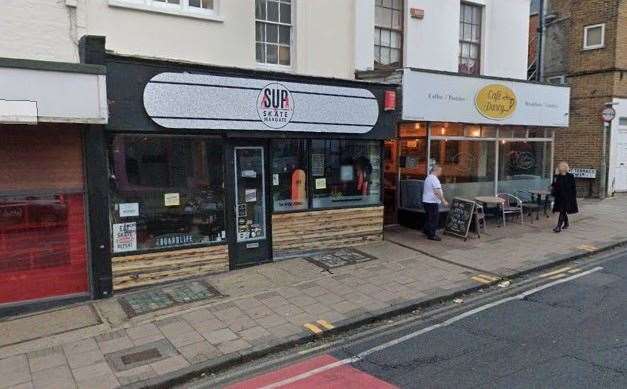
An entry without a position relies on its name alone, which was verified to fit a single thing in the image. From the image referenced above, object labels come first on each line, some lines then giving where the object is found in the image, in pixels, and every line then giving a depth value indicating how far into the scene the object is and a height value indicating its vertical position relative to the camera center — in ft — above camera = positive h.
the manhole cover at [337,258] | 28.85 -7.07
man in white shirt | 34.04 -3.98
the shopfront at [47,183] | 20.20 -1.79
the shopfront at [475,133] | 36.24 +1.03
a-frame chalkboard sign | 34.91 -5.36
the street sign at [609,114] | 52.05 +3.33
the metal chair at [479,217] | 35.53 -5.43
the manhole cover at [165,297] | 22.22 -7.45
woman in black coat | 37.01 -3.86
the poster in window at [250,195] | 28.58 -3.00
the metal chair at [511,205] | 40.16 -5.24
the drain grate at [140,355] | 17.10 -7.75
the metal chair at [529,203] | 41.63 -5.25
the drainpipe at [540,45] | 54.49 +11.38
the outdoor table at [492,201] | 37.88 -4.41
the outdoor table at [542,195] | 43.37 -4.68
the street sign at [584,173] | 55.36 -3.24
